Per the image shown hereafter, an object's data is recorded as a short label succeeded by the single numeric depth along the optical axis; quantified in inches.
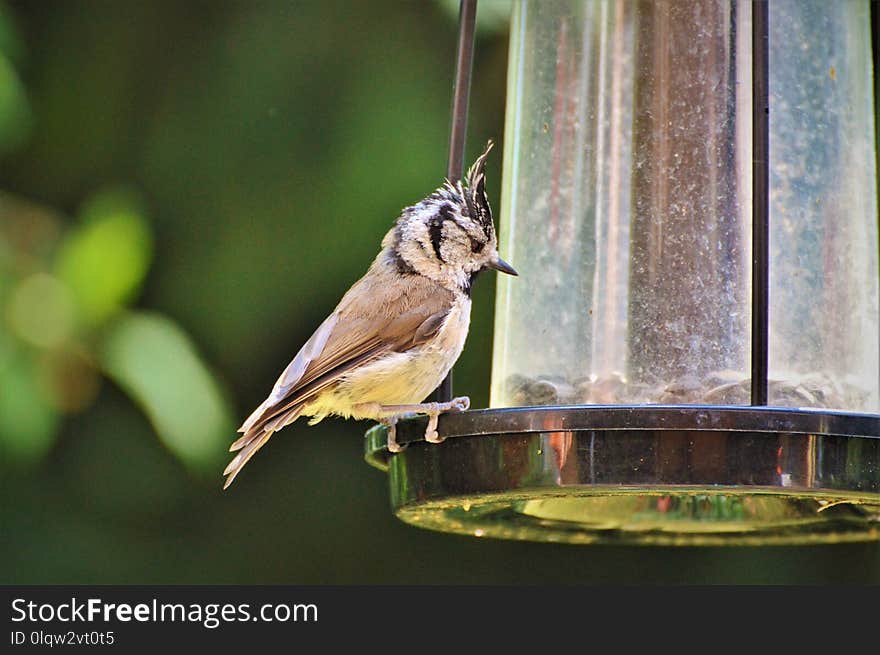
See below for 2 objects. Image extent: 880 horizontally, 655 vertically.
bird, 246.1
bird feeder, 230.4
